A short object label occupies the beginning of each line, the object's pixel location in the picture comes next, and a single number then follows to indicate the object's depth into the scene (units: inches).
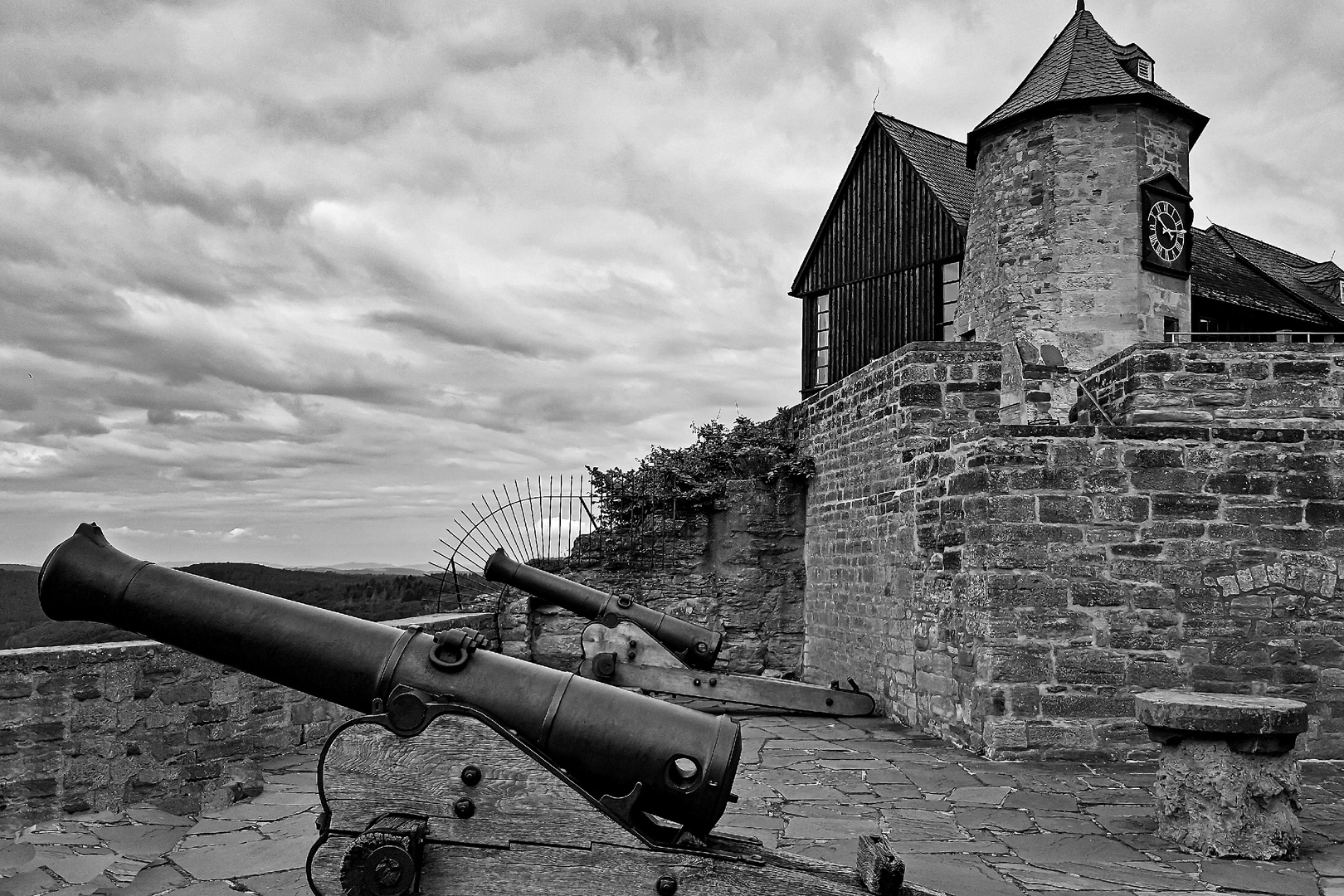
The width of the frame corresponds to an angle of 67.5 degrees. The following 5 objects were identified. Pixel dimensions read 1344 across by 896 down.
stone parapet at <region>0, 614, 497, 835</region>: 200.1
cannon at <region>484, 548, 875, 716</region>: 314.8
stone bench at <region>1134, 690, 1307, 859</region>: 177.0
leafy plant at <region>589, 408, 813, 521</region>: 439.5
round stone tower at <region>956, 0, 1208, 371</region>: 600.7
